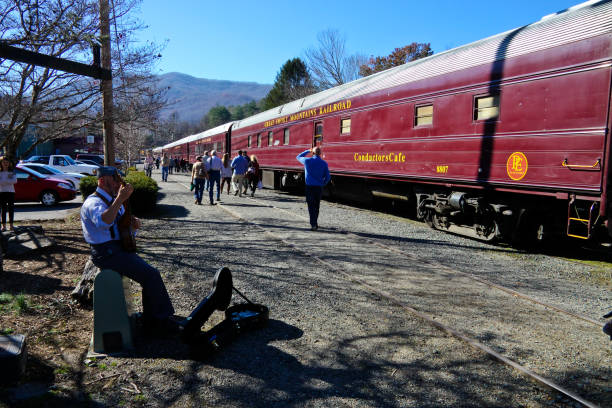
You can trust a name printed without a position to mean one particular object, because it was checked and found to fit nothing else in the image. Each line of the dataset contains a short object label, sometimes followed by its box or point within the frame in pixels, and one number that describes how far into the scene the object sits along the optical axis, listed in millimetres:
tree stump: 4871
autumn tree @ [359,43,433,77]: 41031
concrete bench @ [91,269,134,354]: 3689
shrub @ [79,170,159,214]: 11422
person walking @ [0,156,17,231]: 9102
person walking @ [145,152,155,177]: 27641
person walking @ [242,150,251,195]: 16719
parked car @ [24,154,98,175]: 22453
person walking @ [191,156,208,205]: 13688
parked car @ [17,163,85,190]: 16883
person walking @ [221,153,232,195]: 17828
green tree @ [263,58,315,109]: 67312
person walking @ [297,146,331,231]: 9297
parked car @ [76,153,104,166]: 32037
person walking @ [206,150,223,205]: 13992
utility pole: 7980
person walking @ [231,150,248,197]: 16375
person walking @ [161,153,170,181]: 25922
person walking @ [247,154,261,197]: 17297
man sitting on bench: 3820
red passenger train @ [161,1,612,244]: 6500
